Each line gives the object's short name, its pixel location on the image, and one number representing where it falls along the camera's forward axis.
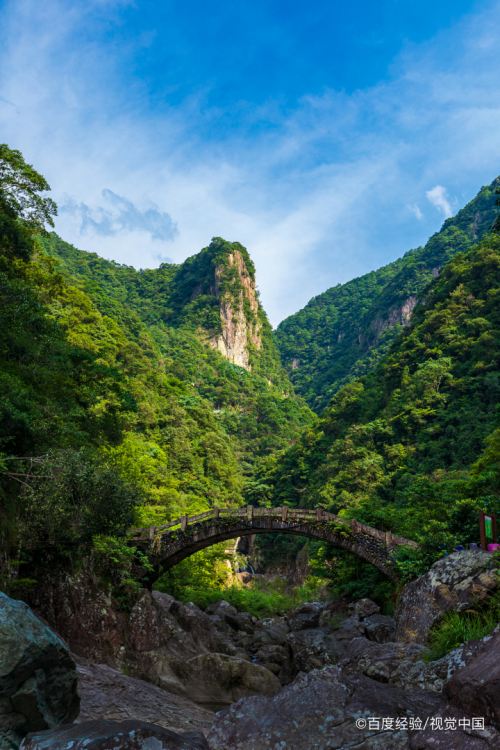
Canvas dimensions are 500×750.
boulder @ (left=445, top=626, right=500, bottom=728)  4.75
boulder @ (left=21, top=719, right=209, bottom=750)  4.77
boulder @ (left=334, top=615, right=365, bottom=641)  18.20
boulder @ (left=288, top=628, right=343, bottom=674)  17.45
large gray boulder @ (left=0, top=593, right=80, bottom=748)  5.87
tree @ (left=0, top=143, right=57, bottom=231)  22.22
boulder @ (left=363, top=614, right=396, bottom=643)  16.80
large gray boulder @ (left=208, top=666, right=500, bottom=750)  5.33
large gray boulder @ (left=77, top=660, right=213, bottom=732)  10.72
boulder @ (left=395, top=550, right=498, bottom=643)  9.19
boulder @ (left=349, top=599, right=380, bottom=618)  21.16
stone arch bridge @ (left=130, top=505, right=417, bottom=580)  20.46
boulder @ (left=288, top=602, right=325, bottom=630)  24.11
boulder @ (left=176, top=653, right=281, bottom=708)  14.85
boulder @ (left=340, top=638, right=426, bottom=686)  7.54
